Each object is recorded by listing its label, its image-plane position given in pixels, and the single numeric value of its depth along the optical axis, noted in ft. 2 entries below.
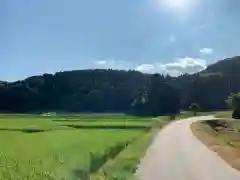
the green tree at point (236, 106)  147.67
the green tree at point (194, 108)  214.28
